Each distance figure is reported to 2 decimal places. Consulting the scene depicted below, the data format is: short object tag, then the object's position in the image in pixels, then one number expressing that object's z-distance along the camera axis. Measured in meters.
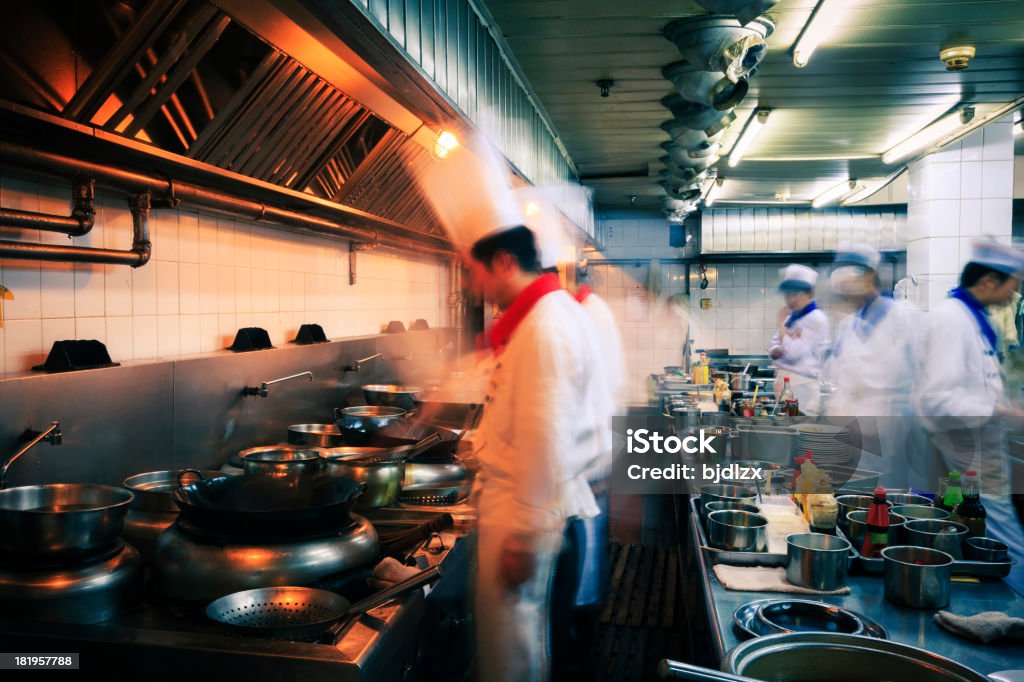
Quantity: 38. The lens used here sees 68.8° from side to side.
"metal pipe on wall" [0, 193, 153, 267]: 2.06
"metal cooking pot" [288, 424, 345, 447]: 3.31
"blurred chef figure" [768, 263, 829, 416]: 6.64
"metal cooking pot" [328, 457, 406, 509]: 2.58
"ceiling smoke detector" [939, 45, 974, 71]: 4.13
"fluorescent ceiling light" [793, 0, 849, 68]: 3.45
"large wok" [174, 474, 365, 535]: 1.85
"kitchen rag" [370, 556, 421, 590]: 1.93
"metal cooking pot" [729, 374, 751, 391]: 7.18
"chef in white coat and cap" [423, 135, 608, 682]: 2.15
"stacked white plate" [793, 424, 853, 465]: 3.58
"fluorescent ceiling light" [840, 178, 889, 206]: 9.04
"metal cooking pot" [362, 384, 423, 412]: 4.11
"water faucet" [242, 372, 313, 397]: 3.13
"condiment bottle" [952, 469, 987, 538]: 2.42
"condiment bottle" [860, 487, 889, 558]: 2.18
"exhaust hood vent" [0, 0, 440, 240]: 2.05
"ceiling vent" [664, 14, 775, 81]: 3.48
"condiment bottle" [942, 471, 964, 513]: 2.59
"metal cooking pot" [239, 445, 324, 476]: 2.39
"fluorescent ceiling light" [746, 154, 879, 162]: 7.42
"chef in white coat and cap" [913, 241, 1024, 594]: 3.82
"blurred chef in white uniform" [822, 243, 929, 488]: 4.80
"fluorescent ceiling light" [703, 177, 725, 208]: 8.62
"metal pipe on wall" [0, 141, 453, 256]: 2.03
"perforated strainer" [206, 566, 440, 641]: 1.60
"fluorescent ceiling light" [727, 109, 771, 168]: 5.54
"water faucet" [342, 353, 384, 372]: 4.21
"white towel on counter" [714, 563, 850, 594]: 1.98
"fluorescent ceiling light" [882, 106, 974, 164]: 5.77
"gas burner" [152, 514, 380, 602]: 1.76
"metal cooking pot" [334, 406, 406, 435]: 3.31
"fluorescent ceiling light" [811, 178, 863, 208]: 8.91
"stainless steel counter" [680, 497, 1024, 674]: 1.59
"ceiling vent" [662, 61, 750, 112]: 3.87
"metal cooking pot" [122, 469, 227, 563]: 2.09
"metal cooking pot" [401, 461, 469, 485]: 2.98
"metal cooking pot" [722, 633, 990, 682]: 1.31
